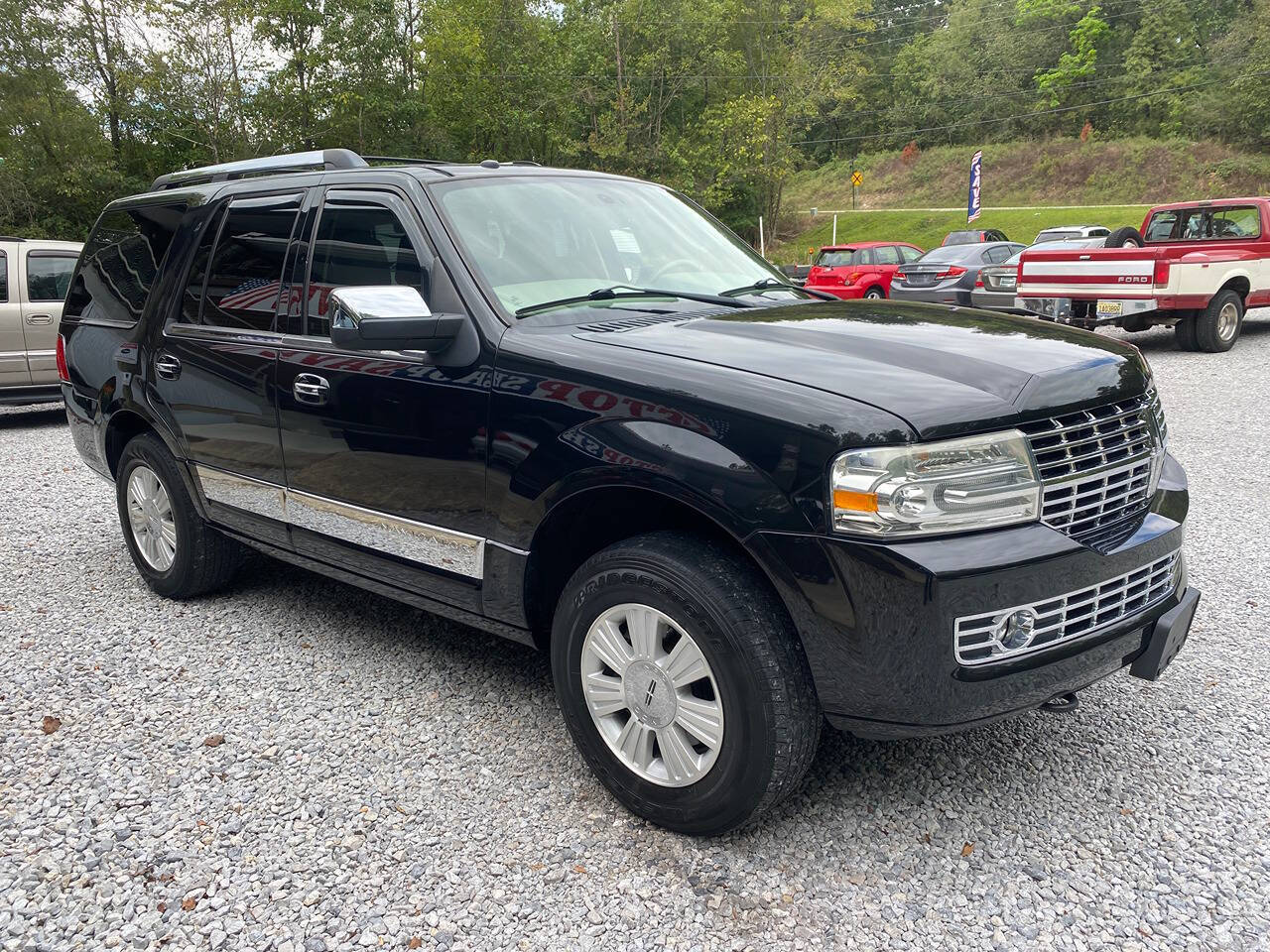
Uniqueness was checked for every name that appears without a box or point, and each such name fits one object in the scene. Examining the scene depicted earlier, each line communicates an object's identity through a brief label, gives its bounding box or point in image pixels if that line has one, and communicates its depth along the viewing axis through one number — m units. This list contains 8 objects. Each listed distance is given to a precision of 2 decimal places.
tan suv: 9.66
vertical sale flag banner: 38.34
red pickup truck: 11.97
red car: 20.25
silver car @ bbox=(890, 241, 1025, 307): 16.34
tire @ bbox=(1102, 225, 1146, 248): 13.98
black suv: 2.29
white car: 25.69
